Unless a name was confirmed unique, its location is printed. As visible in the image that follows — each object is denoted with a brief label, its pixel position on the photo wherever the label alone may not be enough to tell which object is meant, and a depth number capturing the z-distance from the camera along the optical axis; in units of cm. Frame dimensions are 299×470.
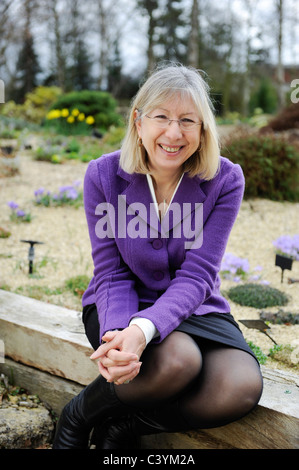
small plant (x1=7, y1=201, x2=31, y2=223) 372
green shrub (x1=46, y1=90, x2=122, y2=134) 939
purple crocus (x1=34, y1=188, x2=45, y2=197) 402
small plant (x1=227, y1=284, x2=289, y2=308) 254
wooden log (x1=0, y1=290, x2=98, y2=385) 195
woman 151
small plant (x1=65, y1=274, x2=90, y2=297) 268
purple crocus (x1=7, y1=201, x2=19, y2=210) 357
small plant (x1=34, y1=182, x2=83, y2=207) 414
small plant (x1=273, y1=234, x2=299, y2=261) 311
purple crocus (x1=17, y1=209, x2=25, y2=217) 370
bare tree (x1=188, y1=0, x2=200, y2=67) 1088
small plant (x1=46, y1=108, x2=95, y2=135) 815
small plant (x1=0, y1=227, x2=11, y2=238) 347
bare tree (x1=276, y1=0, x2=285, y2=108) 1455
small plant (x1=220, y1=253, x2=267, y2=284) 292
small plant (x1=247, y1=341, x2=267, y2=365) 189
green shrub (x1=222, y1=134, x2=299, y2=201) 448
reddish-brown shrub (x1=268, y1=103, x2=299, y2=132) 836
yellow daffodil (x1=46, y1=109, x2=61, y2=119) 770
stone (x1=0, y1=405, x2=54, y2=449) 179
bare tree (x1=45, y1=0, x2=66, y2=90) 1746
